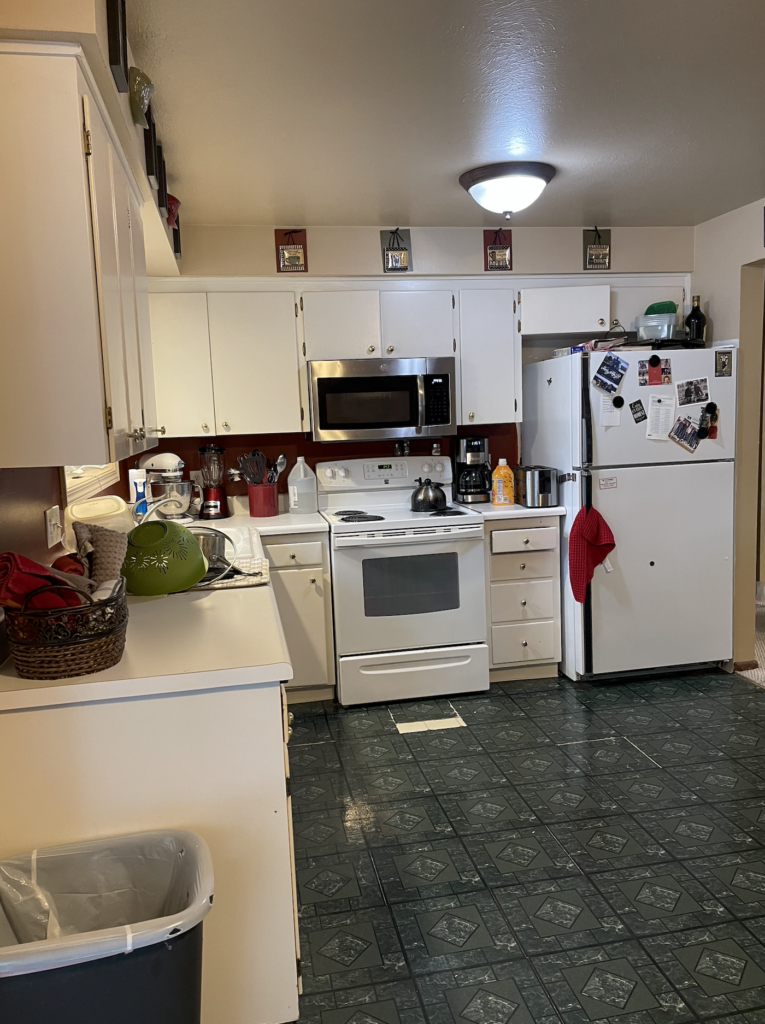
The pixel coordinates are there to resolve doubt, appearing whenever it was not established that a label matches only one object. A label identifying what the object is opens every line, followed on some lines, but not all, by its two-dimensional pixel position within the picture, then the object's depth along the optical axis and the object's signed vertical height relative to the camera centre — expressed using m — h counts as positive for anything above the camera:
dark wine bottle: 3.99 +0.47
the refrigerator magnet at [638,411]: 3.68 +0.01
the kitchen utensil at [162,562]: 2.23 -0.39
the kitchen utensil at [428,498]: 3.95 -0.40
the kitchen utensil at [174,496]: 3.40 -0.30
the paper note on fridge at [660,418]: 3.69 -0.02
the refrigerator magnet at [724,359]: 3.70 +0.25
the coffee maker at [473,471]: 4.12 -0.28
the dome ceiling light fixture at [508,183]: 2.95 +0.94
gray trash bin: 1.11 -0.81
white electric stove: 3.61 -0.88
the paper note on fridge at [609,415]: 3.65 +0.00
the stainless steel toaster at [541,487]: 3.87 -0.36
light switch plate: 2.13 -0.26
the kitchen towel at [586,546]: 3.66 -0.63
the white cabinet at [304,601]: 3.59 -0.83
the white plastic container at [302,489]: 3.99 -0.33
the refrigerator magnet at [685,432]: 3.72 -0.10
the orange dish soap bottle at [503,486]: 4.04 -0.36
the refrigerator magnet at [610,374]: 3.62 +0.20
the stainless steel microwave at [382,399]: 3.81 +0.13
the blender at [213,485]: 3.92 -0.28
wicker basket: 1.44 -0.39
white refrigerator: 3.67 -0.45
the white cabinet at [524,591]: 3.78 -0.87
